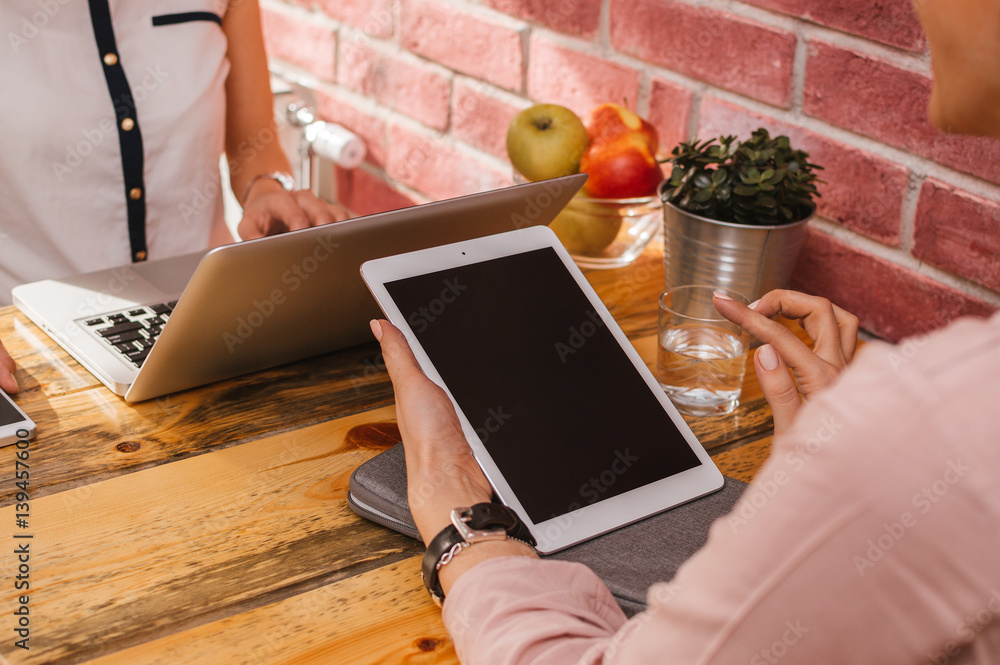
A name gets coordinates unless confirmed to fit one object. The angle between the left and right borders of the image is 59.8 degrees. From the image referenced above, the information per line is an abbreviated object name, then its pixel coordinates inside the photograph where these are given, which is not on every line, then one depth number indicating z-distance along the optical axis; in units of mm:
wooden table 585
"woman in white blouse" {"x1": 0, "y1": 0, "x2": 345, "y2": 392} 1147
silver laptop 747
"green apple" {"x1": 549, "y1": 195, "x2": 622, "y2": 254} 1164
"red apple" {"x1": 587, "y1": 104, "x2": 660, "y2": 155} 1202
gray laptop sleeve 635
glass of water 879
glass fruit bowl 1159
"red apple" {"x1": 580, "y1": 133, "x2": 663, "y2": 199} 1159
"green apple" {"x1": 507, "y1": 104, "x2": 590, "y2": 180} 1195
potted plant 988
